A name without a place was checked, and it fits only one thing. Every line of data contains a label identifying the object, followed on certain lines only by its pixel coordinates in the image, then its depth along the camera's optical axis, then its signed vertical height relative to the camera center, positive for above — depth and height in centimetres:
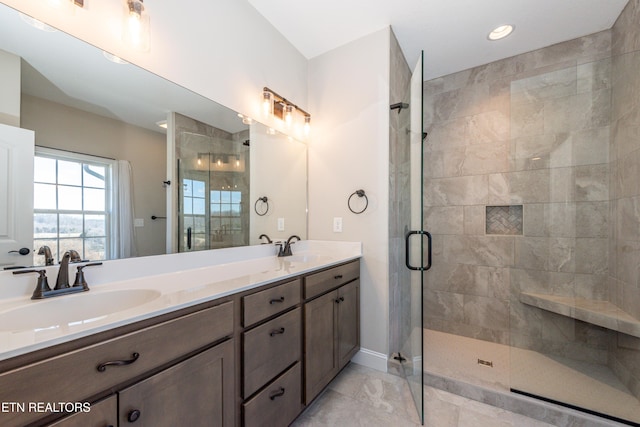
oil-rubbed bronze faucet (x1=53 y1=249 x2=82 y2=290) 97 -22
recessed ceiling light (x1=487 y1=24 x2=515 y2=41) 204 +146
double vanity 61 -42
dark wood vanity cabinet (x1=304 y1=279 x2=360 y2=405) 150 -79
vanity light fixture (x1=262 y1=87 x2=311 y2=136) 200 +89
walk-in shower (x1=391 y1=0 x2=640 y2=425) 171 -10
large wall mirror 100 +32
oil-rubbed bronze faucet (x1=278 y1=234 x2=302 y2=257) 210 -29
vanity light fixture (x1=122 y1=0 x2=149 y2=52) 118 +88
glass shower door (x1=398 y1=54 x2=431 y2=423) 153 -19
